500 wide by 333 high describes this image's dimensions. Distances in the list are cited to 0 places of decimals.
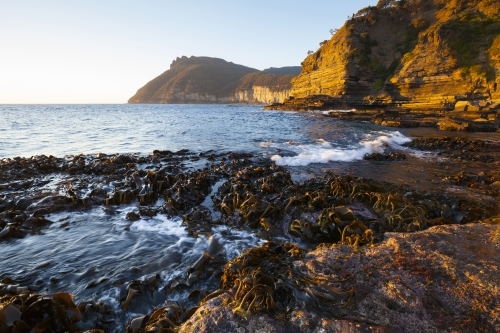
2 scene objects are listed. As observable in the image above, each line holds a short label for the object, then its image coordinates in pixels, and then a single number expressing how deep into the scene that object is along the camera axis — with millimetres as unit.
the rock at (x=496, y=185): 7550
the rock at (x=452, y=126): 21125
